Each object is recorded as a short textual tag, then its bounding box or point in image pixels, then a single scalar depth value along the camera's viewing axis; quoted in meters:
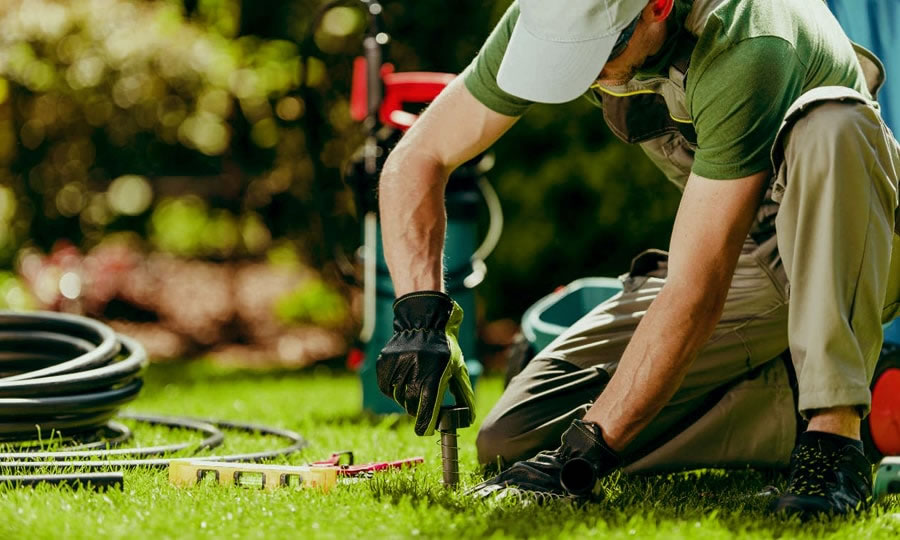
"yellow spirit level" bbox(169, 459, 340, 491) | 5.29
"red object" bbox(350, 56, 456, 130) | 8.62
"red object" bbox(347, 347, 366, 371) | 9.29
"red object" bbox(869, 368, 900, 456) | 6.58
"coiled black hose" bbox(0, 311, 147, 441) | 6.38
